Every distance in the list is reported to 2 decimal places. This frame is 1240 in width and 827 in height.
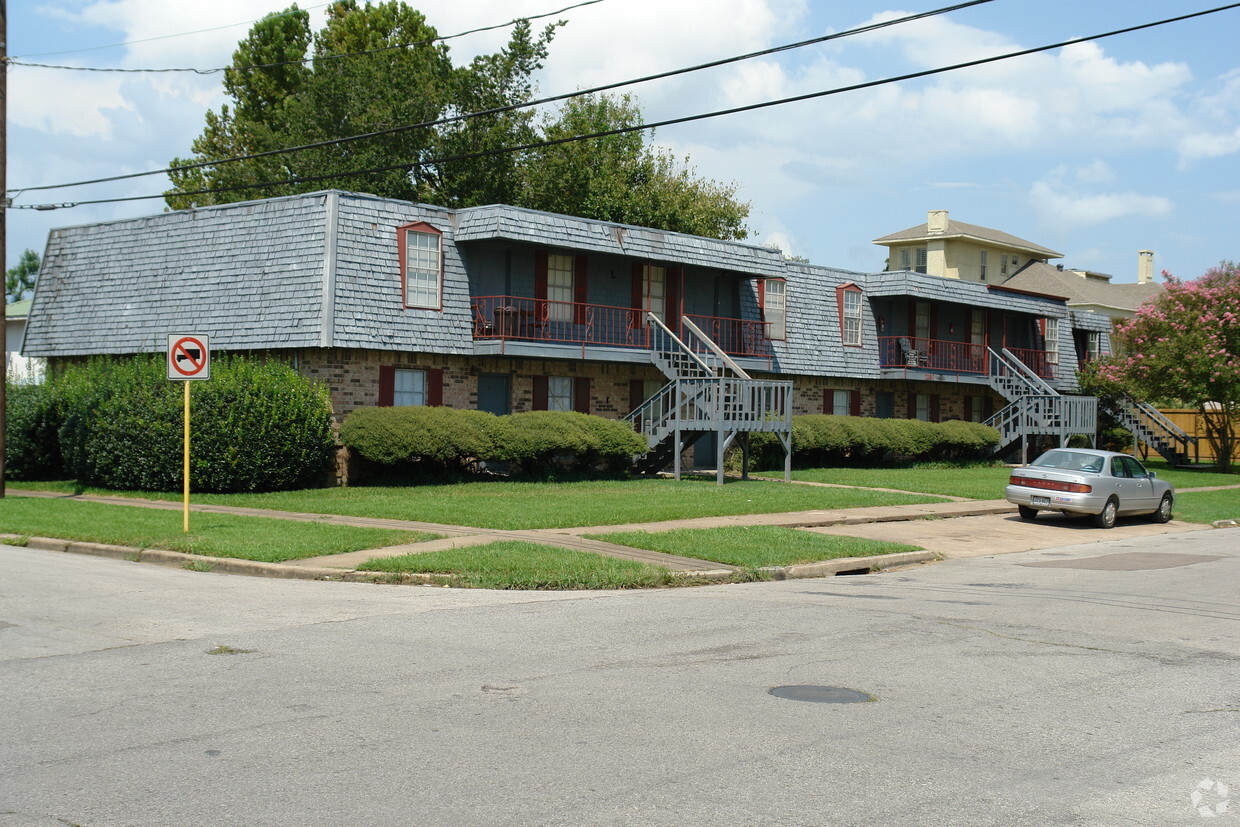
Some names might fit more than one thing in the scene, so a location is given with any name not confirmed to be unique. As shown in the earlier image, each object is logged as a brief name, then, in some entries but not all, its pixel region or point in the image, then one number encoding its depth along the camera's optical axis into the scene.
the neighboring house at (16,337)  42.37
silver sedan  22.66
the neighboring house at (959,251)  62.81
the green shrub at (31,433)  28.30
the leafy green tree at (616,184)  51.75
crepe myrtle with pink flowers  39.06
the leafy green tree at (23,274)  91.44
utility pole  23.20
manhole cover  7.95
